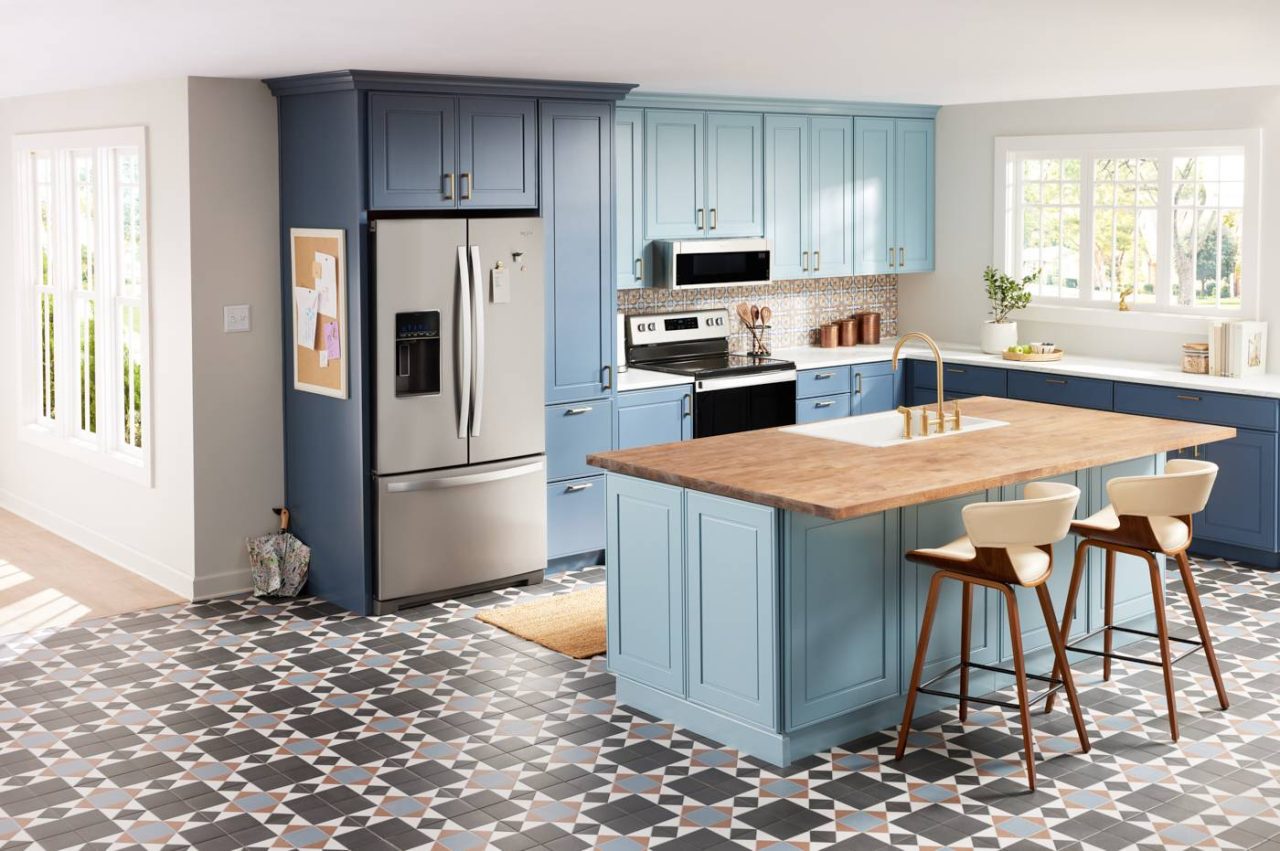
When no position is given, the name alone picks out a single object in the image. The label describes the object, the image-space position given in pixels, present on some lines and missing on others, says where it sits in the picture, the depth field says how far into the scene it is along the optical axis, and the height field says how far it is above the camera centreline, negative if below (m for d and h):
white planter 8.01 -0.09
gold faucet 4.96 -0.35
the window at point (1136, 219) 7.23 +0.56
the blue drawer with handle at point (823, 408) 7.68 -0.48
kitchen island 4.34 -0.82
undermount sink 5.22 -0.41
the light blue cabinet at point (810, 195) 7.76 +0.72
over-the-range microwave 7.23 +0.32
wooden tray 7.69 -0.20
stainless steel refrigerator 5.95 -0.35
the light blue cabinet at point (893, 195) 8.22 +0.76
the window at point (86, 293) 6.63 +0.17
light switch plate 6.15 +0.03
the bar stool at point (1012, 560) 4.15 -0.74
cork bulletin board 5.93 +0.07
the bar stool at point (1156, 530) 4.59 -0.71
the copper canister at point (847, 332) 8.52 -0.06
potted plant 8.01 +0.09
